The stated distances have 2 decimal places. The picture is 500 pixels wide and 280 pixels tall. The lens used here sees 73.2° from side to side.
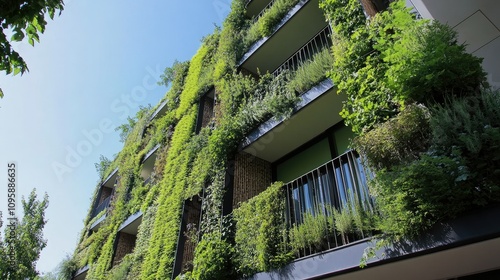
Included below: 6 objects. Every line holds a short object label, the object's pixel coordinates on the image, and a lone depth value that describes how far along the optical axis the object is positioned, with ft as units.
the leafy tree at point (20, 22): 13.87
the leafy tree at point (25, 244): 48.55
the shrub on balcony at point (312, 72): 23.38
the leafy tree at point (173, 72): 52.03
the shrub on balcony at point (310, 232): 17.70
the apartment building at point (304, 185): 13.32
